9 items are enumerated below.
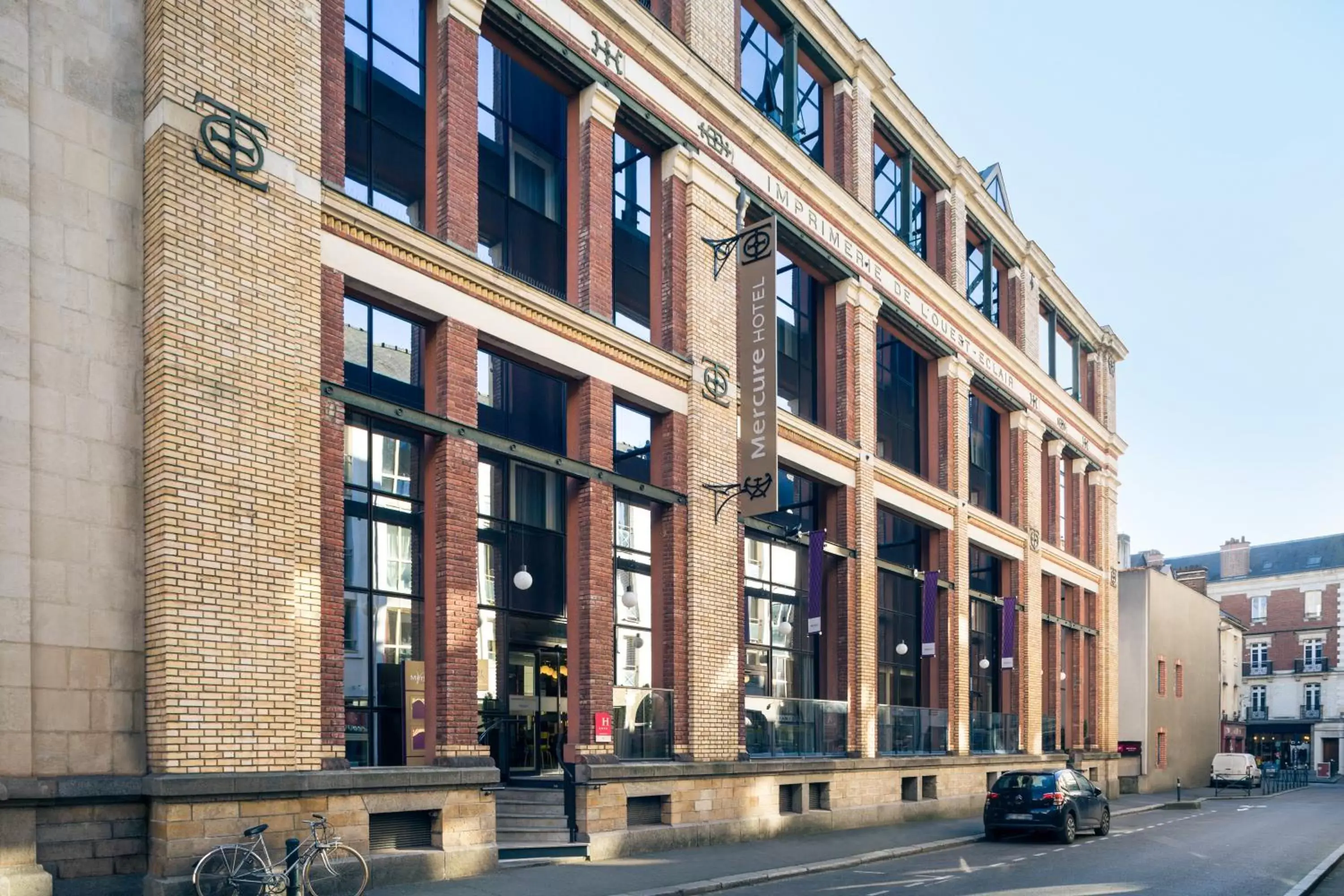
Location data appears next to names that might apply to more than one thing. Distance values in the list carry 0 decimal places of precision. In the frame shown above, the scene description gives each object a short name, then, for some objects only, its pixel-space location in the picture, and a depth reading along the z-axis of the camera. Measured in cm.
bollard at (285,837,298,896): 1243
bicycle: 1228
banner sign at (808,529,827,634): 2431
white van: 5256
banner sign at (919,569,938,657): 3072
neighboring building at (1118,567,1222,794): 4984
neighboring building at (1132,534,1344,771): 8538
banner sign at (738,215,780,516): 2234
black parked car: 2378
